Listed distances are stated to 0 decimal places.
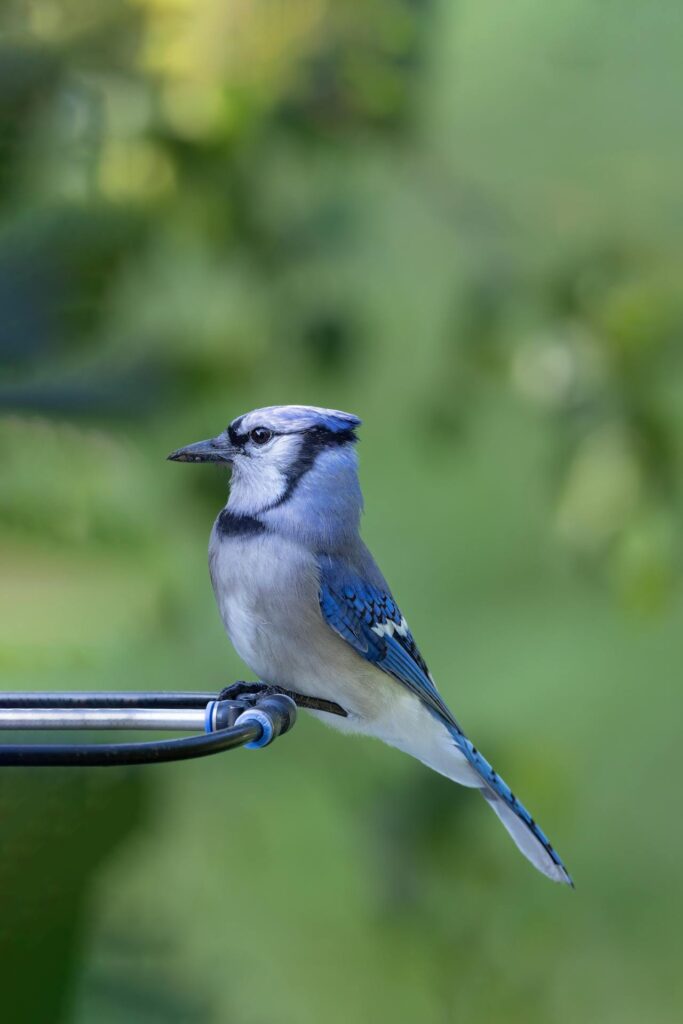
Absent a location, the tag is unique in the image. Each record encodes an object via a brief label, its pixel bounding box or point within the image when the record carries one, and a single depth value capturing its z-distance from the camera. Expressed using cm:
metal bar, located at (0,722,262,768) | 516
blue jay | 534
